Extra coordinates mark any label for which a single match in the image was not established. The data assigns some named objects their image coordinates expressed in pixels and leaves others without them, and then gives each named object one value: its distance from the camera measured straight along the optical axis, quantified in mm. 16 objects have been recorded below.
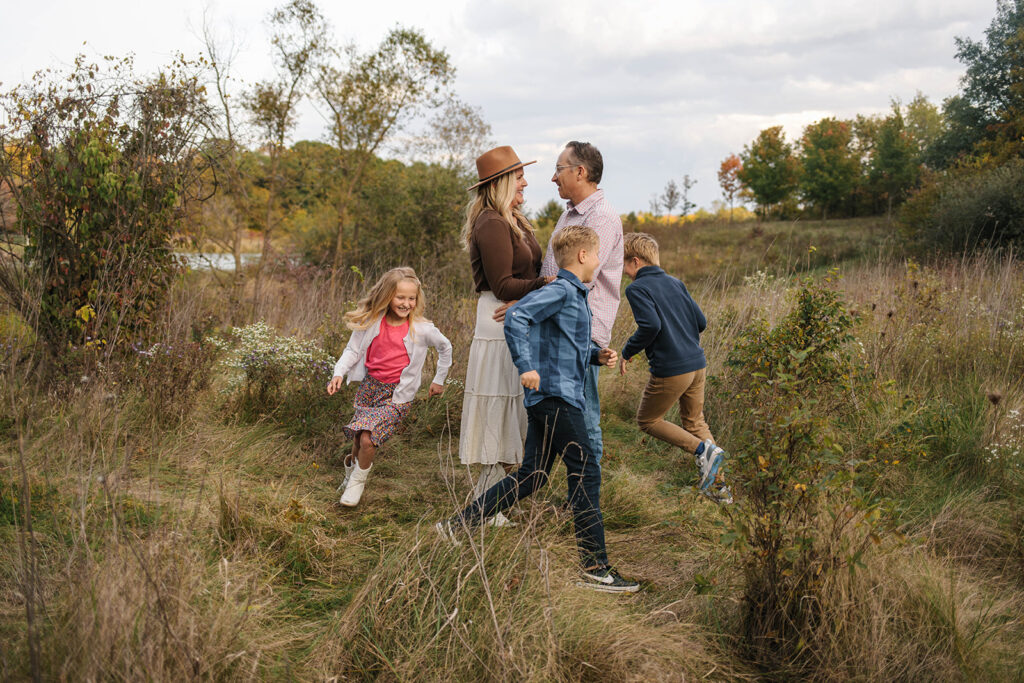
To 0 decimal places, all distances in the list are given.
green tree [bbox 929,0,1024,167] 24547
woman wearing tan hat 3318
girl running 3979
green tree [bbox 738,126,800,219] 40094
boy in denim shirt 2941
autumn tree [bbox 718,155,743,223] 47625
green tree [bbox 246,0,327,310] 15977
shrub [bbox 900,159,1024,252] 16672
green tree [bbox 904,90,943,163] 46000
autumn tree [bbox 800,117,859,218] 36031
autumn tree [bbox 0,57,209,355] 4848
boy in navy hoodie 3947
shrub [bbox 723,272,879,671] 2402
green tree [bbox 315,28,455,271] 16531
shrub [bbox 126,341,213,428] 4648
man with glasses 3373
